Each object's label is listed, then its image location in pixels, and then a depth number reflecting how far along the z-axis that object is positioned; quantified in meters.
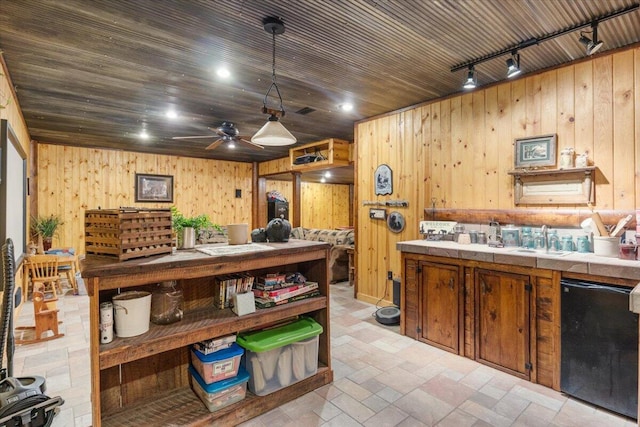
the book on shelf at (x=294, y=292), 2.15
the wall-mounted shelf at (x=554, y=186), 2.72
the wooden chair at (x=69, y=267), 4.91
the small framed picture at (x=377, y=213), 4.26
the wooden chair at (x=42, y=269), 4.34
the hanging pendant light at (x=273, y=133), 2.52
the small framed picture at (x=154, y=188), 6.96
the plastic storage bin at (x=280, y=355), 2.07
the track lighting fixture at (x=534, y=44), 2.20
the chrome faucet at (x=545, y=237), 2.76
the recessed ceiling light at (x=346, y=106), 3.95
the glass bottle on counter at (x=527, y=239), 2.91
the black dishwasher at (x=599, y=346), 1.98
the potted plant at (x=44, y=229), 5.54
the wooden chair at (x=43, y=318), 3.21
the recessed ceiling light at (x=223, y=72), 2.95
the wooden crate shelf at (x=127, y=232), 1.65
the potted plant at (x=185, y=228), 2.15
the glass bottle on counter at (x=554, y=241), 2.77
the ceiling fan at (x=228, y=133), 4.46
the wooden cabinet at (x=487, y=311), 2.35
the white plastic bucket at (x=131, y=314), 1.65
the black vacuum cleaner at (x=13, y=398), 1.53
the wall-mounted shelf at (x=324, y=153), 5.43
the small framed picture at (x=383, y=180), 4.20
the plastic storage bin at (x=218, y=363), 1.91
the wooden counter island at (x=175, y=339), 1.55
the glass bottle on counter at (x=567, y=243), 2.71
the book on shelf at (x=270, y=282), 2.20
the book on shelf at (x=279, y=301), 2.13
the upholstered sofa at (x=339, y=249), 5.48
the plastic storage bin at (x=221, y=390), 1.91
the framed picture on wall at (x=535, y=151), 2.89
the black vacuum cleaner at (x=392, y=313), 3.58
